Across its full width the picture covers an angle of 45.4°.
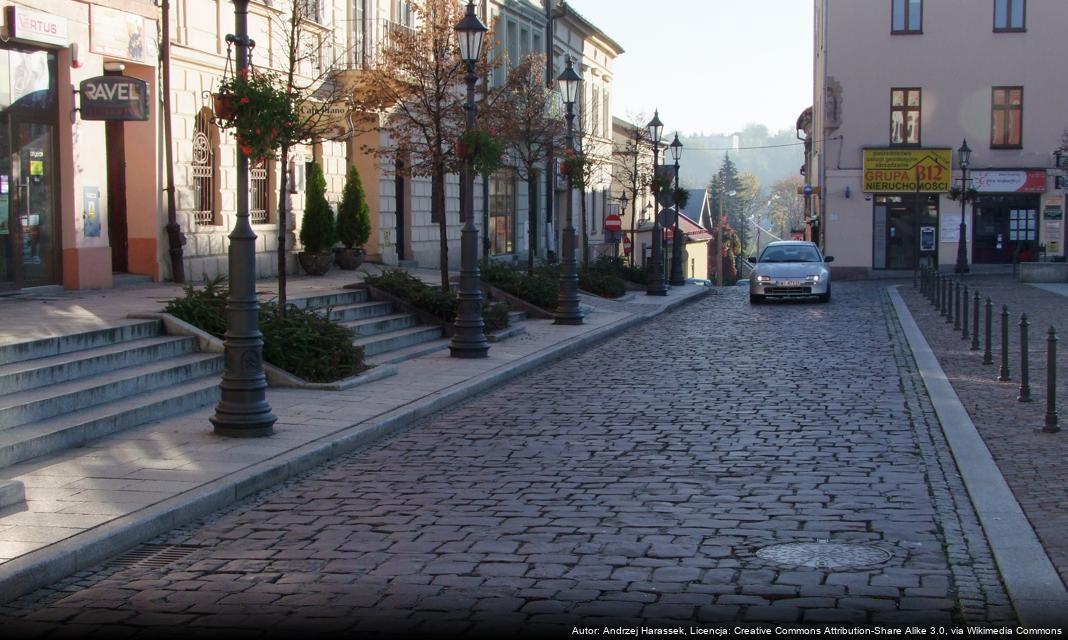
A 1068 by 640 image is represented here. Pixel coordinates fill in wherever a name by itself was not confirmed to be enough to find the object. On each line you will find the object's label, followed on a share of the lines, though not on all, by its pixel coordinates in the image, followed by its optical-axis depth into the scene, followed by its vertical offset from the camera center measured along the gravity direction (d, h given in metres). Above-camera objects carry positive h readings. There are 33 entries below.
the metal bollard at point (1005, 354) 14.30 -1.62
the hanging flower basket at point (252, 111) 11.09 +0.87
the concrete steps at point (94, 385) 9.91 -1.56
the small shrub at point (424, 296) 19.88 -1.34
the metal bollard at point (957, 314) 21.42 -1.77
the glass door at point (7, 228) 16.86 -0.24
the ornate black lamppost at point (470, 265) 16.91 -0.76
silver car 29.94 -1.63
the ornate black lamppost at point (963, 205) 42.34 +0.17
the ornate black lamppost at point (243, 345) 10.59 -1.14
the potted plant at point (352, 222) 26.45 -0.24
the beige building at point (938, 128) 46.84 +3.08
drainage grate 6.99 -1.93
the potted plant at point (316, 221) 25.11 -0.21
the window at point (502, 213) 38.09 -0.08
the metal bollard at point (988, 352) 16.17 -1.81
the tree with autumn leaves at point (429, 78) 20.89 +2.24
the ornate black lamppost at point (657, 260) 33.91 -1.33
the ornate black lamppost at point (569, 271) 22.75 -1.09
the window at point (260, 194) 23.86 +0.31
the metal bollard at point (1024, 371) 12.74 -1.61
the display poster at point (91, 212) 18.40 -0.02
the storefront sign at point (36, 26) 16.45 +2.45
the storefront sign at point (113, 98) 18.03 +1.59
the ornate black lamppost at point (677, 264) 39.94 -1.74
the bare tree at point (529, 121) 27.41 +2.00
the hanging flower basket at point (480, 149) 17.61 +0.86
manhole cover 6.61 -1.83
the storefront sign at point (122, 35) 18.52 +2.61
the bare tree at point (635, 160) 41.49 +1.84
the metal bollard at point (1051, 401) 10.76 -1.61
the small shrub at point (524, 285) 24.92 -1.47
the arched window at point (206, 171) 21.62 +0.68
